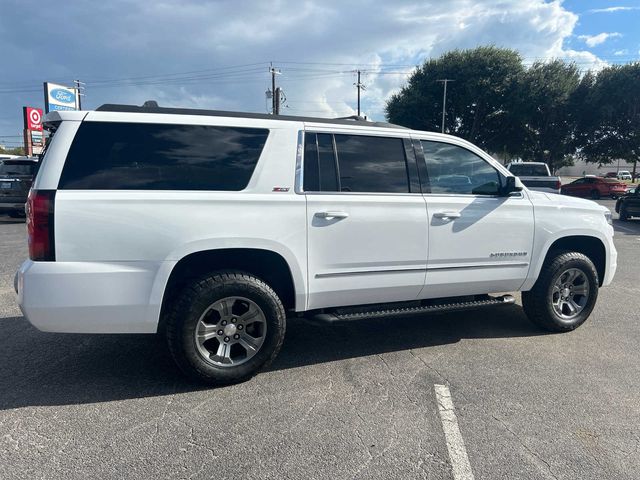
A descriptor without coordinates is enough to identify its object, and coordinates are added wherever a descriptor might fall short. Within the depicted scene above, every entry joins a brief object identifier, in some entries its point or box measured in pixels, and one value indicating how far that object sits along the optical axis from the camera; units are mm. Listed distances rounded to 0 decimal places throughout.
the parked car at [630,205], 16094
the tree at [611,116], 34125
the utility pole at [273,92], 35978
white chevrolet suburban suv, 3115
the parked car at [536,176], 17219
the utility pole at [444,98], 37250
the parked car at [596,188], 28844
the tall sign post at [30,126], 35875
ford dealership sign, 34278
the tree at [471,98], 38156
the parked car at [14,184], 13148
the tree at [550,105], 36688
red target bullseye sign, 36219
